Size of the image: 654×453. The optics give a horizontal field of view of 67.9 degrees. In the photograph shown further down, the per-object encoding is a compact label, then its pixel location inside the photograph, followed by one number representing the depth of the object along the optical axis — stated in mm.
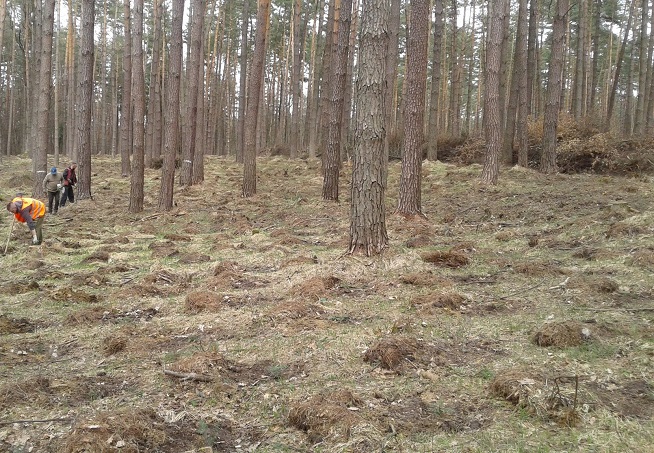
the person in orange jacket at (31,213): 9648
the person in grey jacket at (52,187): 14160
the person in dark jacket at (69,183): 15461
